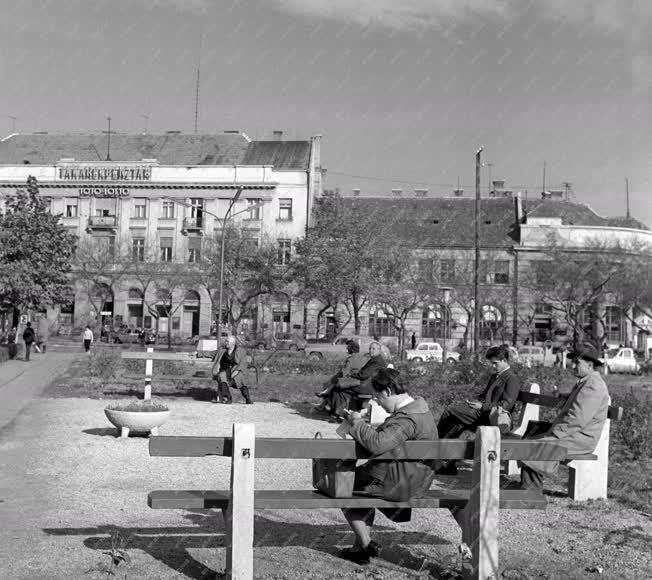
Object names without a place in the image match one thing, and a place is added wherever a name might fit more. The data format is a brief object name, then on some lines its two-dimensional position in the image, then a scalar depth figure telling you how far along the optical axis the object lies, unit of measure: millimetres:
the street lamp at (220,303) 33925
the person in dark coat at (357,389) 13078
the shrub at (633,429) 10211
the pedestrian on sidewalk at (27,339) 31328
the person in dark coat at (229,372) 16359
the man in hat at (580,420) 6961
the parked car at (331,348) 40906
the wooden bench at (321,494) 4965
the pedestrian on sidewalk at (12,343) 32181
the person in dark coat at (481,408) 8931
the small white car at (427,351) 43656
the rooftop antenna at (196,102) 72938
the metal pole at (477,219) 31184
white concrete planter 11039
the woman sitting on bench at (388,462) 5203
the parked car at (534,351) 42262
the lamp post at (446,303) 37162
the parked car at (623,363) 38156
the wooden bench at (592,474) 7789
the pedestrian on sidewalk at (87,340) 40125
